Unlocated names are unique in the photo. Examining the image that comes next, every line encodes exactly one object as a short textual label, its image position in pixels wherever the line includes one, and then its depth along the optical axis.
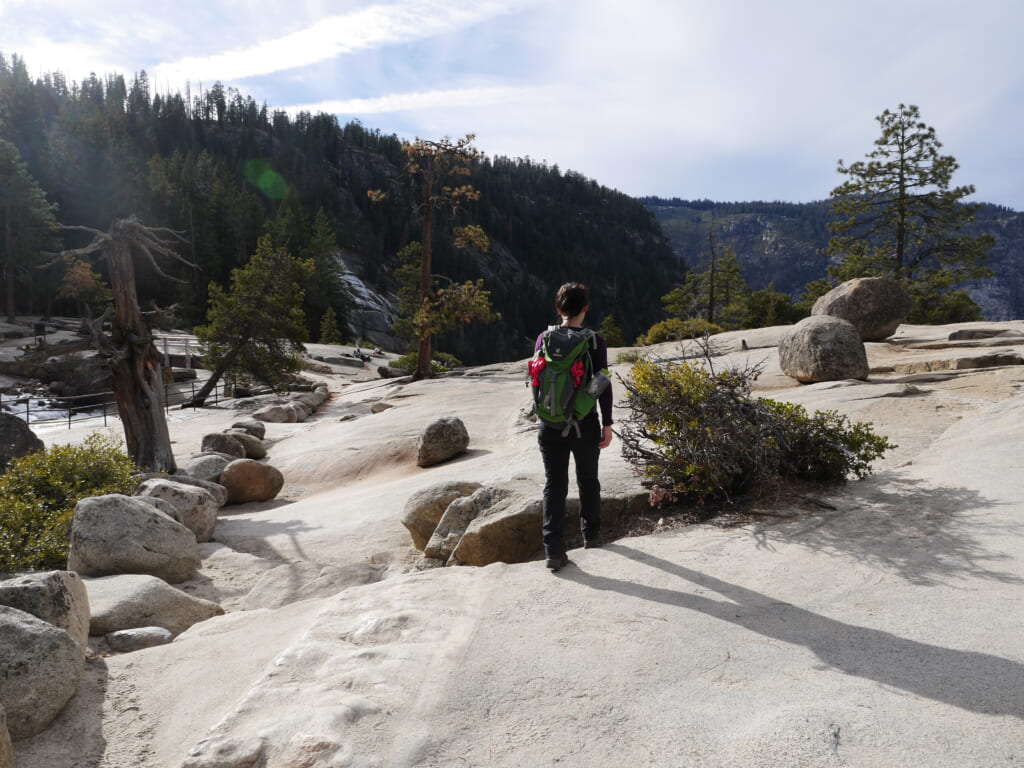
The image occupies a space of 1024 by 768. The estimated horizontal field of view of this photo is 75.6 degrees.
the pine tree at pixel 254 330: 24.81
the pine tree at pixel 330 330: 54.25
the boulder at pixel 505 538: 5.68
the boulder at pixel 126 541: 6.34
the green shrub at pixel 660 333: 26.31
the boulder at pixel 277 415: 19.52
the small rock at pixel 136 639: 4.45
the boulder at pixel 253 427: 16.14
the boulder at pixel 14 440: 11.04
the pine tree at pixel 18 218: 46.06
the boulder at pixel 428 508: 7.25
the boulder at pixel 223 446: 13.72
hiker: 4.54
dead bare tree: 12.15
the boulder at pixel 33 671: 3.08
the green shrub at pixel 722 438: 5.59
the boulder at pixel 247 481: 11.39
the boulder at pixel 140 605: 4.88
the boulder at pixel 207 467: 11.73
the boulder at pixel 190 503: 8.57
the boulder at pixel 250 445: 14.21
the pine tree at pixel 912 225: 31.52
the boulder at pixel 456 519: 6.41
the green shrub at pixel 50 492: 6.66
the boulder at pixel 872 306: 18.17
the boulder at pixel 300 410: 20.16
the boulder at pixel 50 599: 3.84
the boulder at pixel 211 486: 10.44
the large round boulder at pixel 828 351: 12.23
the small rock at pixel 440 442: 11.64
